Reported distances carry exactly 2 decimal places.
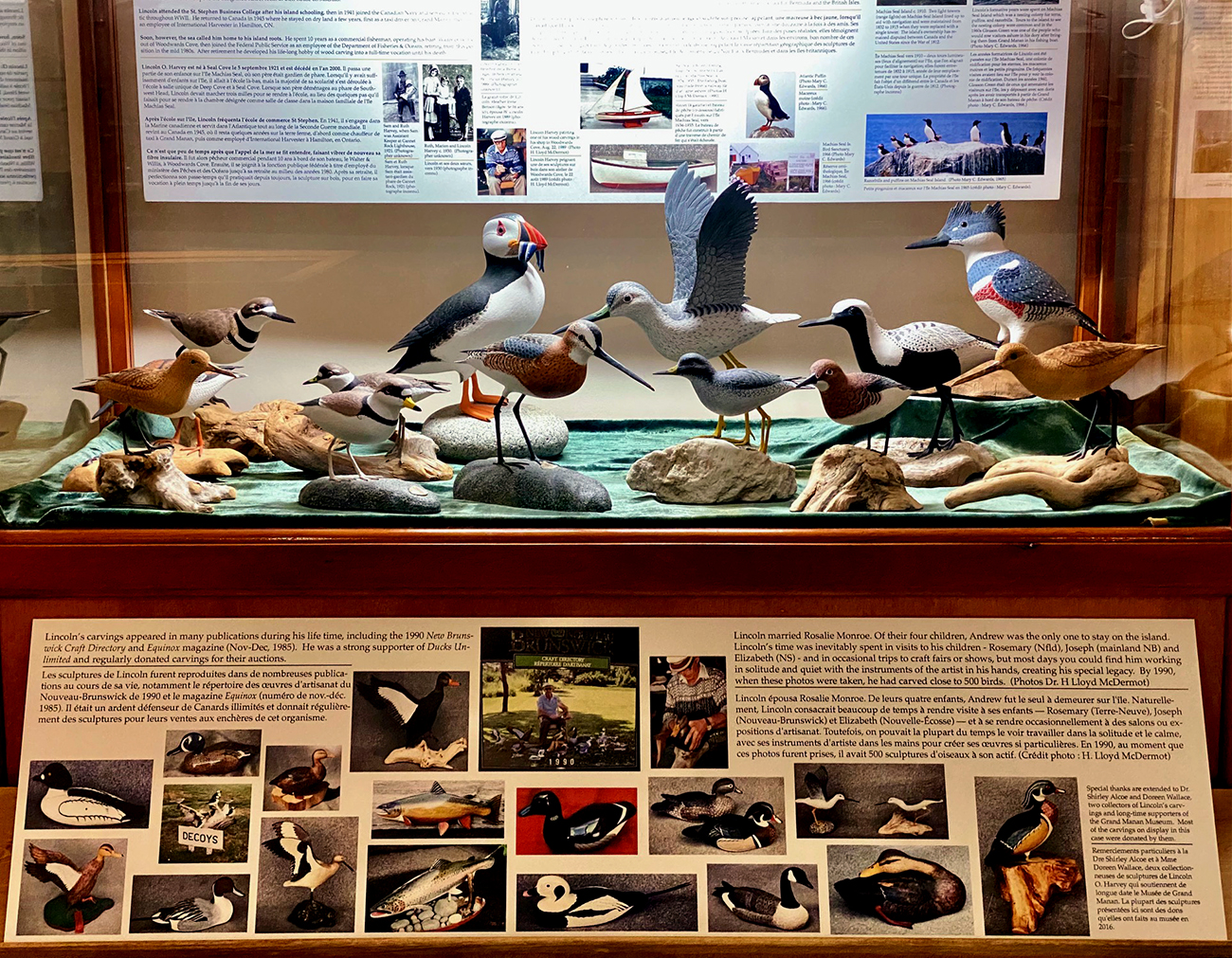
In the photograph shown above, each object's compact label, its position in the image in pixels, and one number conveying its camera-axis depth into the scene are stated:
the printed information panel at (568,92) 1.67
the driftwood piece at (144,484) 1.69
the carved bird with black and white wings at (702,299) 1.77
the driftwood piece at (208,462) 1.86
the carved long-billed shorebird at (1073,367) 1.76
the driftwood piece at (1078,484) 1.71
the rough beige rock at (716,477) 1.73
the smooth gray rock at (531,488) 1.69
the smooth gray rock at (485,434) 1.82
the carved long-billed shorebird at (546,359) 1.73
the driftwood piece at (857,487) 1.67
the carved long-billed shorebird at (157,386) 1.77
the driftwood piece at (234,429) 1.88
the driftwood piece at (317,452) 1.83
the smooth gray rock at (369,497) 1.70
